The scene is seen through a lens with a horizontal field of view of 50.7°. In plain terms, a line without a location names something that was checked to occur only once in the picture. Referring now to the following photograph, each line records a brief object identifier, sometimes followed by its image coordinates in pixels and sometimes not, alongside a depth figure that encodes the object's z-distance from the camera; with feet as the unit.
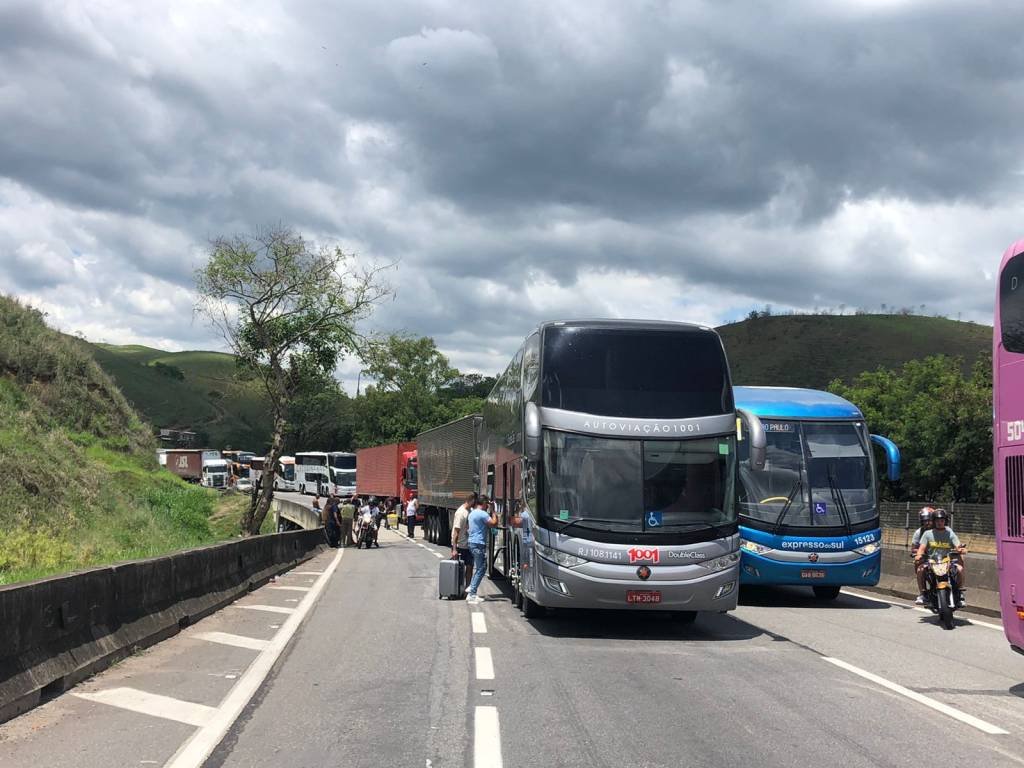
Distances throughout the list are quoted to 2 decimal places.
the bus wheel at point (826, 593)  62.58
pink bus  29.43
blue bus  56.90
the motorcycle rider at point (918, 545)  51.93
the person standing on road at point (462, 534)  57.36
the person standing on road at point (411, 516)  166.30
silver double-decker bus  41.47
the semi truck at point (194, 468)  264.11
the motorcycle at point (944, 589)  48.32
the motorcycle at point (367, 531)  125.49
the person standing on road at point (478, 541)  55.98
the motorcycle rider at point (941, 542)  49.67
